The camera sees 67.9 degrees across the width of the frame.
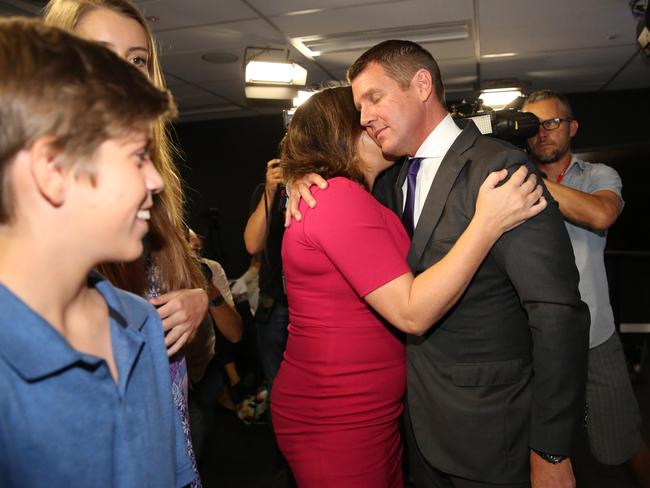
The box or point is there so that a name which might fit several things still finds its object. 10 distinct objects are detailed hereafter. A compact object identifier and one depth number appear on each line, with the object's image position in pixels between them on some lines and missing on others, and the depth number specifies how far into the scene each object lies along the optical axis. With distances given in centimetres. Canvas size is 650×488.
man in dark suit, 112
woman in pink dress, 111
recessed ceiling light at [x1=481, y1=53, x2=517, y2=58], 423
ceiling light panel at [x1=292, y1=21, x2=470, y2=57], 354
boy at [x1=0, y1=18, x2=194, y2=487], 54
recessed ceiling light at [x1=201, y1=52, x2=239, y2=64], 401
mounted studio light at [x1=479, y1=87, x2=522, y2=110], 407
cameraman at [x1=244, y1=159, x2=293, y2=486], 240
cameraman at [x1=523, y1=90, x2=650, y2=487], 211
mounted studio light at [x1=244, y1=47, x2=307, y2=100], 375
